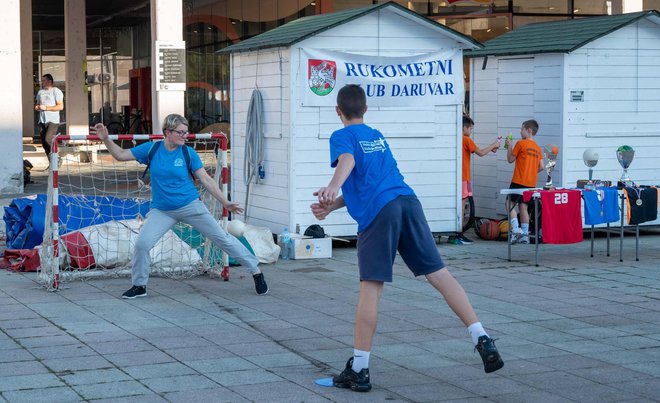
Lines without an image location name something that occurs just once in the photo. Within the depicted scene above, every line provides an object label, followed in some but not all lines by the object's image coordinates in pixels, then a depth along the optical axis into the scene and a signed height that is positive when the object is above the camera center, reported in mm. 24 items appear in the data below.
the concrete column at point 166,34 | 19484 +1574
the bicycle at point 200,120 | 32812 +31
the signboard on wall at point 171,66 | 19266 +993
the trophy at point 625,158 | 11680 -403
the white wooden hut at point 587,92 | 13305 +367
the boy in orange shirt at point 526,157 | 12742 -430
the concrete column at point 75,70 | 28125 +1331
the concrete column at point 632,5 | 23094 +2478
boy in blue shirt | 6254 -623
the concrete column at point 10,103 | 17859 +306
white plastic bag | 11273 -1298
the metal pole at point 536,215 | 11070 -967
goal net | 9797 -1151
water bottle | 11766 -1376
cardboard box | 11703 -1385
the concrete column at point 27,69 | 32469 +1682
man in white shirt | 21688 +263
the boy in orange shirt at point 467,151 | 13227 -374
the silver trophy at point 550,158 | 11664 -406
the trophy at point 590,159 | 11531 -410
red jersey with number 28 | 11055 -983
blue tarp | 11125 -990
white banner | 12164 +509
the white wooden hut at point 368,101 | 12180 +247
